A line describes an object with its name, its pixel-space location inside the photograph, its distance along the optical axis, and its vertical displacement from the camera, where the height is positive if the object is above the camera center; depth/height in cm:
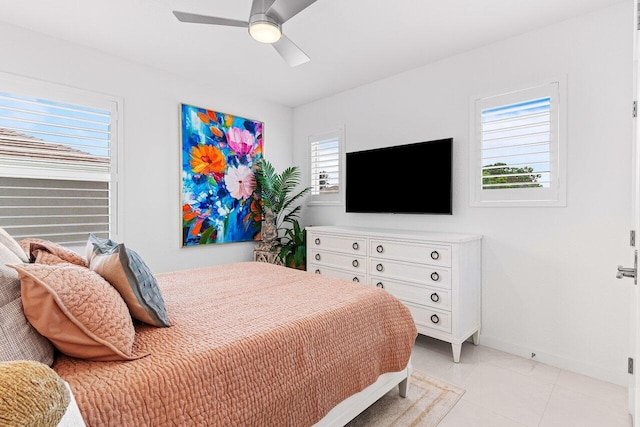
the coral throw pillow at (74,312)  96 -31
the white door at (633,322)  92 -40
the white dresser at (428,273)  253 -52
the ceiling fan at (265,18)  181 +114
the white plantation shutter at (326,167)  402 +58
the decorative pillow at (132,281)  126 -27
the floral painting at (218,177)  352 +40
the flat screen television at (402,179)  299 +34
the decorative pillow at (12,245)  119 -13
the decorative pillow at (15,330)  87 -33
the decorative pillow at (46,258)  123 -18
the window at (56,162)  256 +42
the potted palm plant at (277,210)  396 +3
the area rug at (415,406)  180 -115
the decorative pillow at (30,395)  32 -20
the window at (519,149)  246 +51
